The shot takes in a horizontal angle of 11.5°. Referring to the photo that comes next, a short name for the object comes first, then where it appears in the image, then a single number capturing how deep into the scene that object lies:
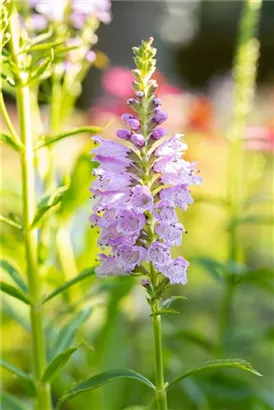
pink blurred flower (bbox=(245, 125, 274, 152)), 1.10
